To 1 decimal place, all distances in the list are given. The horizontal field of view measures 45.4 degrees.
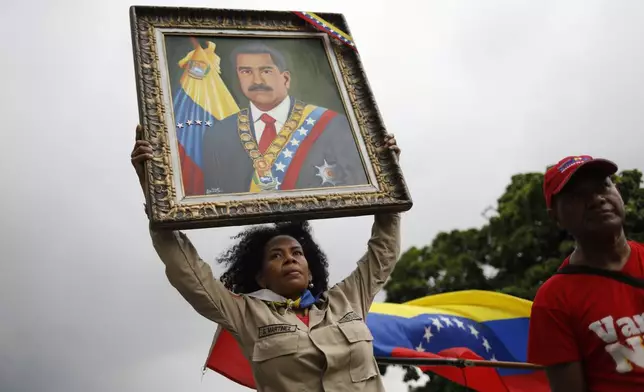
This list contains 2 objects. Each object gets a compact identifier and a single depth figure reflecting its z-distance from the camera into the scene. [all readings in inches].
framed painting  144.0
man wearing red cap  107.1
